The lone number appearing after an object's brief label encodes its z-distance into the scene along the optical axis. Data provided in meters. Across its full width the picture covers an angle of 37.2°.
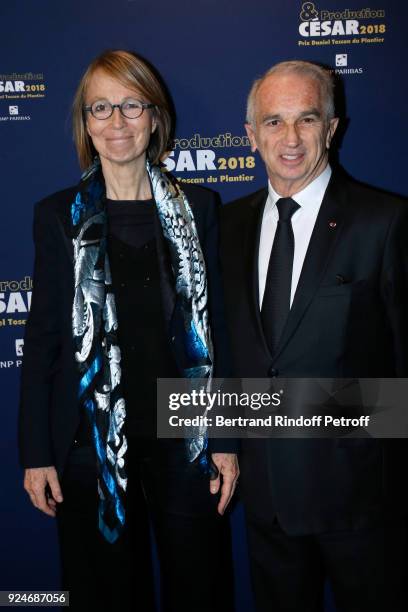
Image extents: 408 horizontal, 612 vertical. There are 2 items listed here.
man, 1.77
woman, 1.96
